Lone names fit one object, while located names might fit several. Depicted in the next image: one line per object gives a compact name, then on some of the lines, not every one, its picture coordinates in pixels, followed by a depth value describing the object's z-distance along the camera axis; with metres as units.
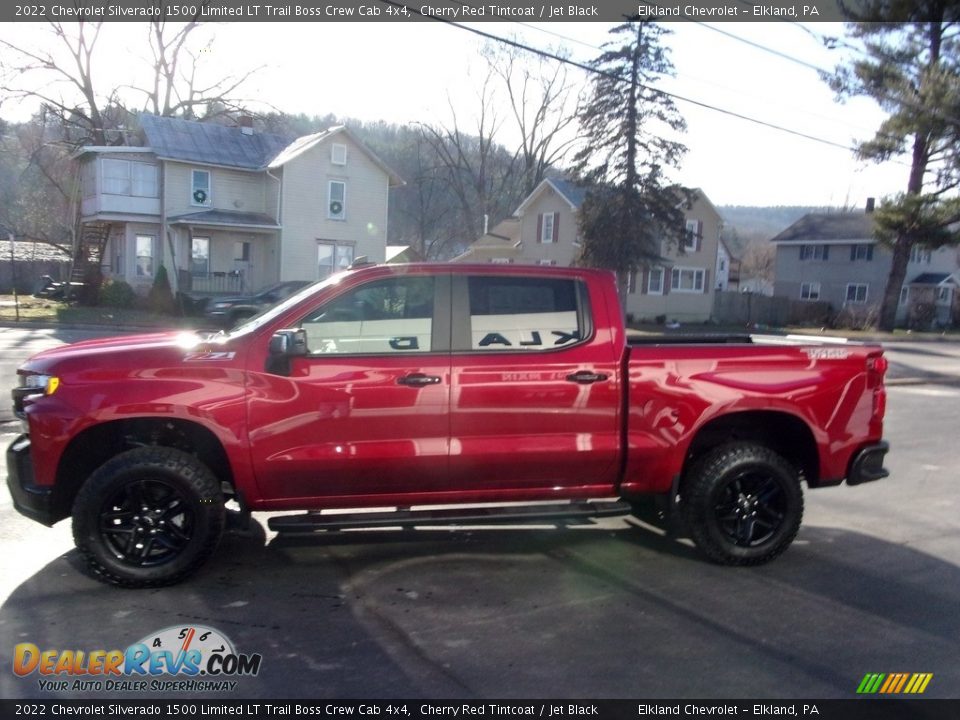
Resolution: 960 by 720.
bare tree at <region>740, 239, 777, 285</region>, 93.62
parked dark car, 25.19
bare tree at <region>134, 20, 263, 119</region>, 42.43
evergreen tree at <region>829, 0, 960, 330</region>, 27.48
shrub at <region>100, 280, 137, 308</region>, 32.50
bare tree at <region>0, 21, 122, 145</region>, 38.62
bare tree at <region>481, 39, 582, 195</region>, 56.84
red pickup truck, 4.79
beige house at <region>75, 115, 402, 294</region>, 35.91
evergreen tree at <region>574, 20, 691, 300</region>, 35.31
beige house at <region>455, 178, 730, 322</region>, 44.66
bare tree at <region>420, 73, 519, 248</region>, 57.46
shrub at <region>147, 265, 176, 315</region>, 31.31
